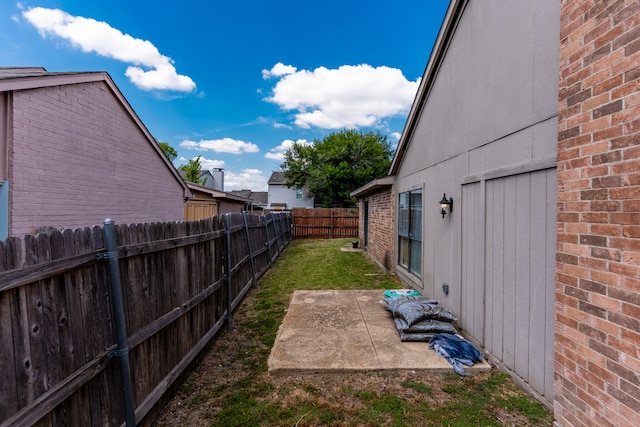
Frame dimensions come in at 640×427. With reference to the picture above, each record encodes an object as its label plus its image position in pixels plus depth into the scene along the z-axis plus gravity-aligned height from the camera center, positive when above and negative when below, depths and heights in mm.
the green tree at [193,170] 28338 +3781
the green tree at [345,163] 26938 +4074
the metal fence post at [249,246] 6492 -877
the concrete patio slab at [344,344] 3322 -1822
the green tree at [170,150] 34338 +7024
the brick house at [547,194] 1775 +84
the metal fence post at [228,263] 4580 -875
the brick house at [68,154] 4969 +1218
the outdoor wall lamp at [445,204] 4698 +13
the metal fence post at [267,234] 9094 -846
